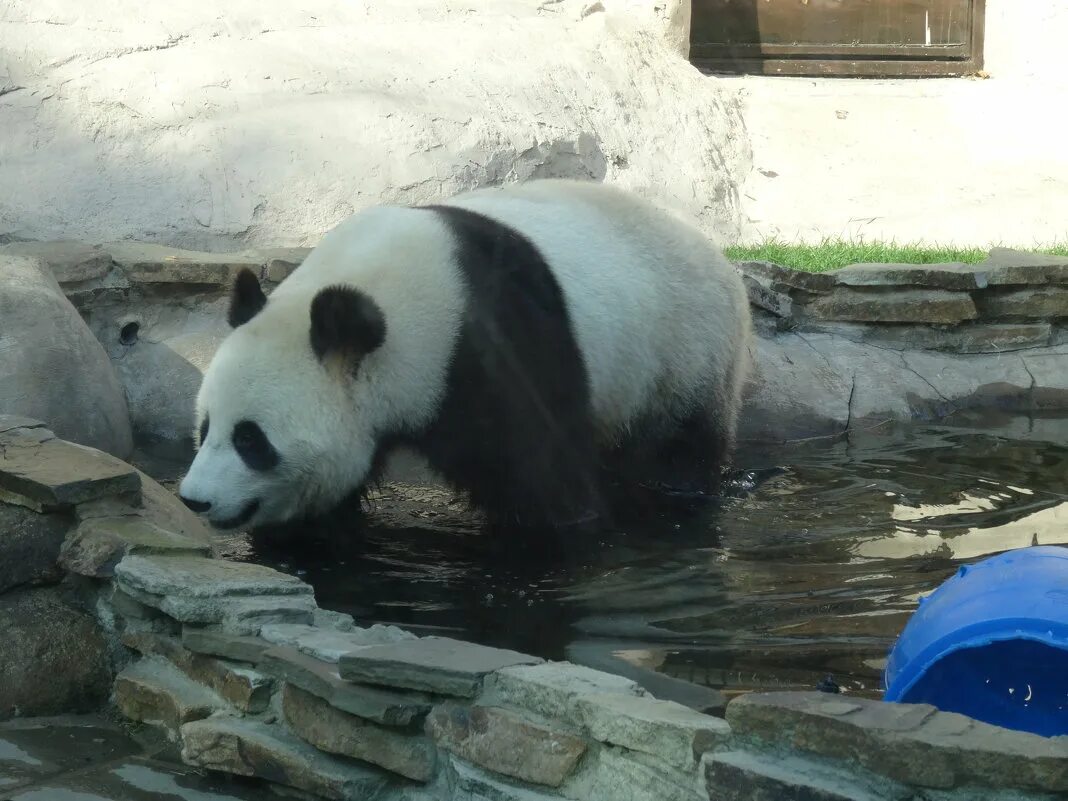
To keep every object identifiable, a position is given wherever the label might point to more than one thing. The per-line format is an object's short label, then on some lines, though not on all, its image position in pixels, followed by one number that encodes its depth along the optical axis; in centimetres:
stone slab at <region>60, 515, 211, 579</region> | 608
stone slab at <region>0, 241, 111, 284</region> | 1218
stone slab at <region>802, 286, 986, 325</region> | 1376
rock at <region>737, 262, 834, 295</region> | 1347
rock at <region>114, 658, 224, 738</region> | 548
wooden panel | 2247
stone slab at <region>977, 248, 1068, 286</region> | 1382
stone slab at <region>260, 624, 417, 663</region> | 510
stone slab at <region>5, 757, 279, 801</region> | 494
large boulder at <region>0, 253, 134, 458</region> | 1034
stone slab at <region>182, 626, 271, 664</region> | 529
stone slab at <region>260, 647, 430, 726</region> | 468
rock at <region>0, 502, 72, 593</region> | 623
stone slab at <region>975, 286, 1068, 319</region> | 1406
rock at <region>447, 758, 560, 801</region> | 437
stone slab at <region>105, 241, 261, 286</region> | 1257
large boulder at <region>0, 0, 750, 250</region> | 1582
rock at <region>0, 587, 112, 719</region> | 590
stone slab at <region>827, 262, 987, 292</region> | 1361
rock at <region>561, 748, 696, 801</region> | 402
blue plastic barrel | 447
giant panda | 781
